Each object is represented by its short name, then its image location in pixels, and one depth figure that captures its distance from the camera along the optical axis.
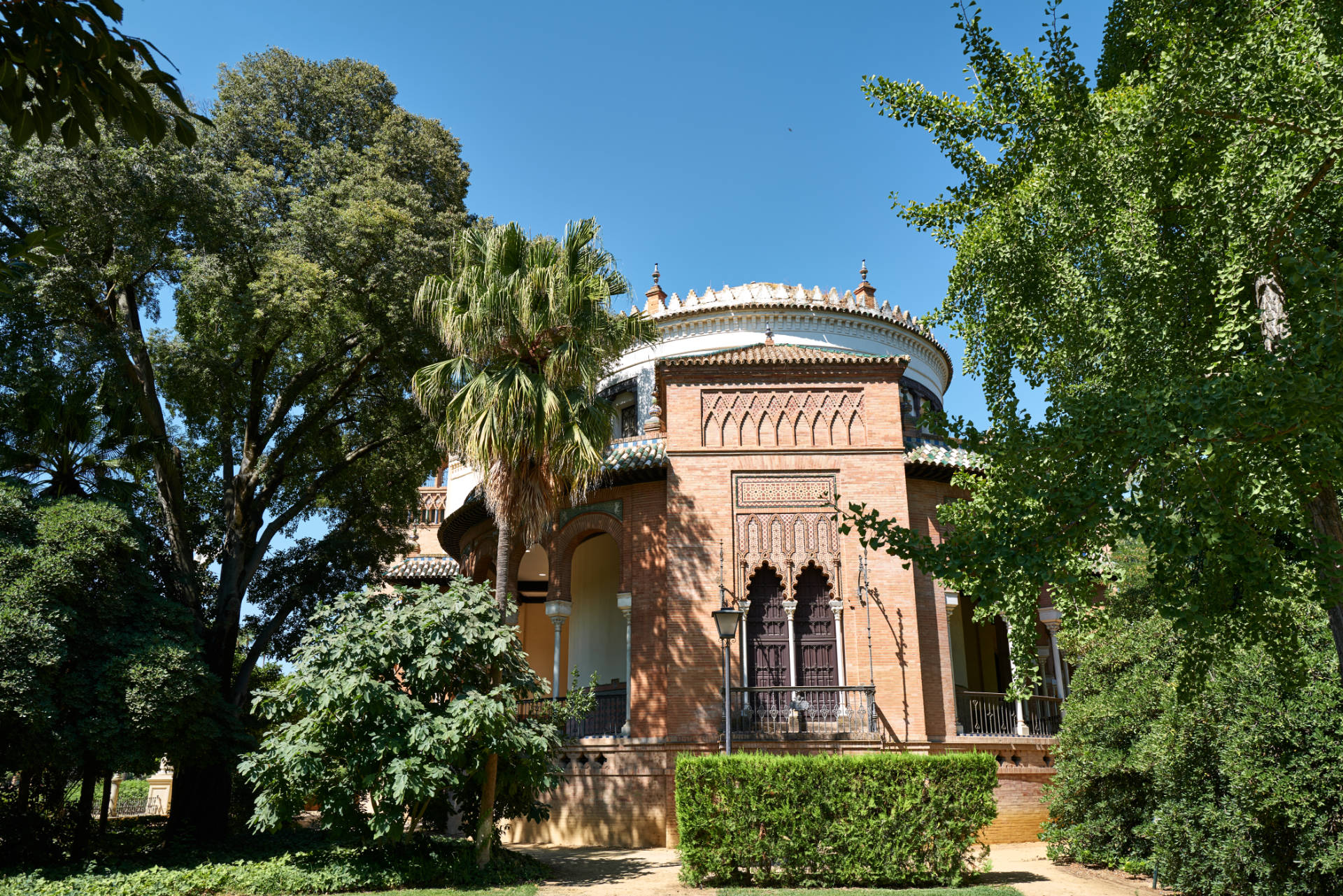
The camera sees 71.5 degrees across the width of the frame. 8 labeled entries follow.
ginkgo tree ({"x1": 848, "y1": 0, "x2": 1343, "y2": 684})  6.82
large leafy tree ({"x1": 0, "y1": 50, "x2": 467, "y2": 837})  16.22
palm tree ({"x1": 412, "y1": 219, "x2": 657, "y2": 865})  14.63
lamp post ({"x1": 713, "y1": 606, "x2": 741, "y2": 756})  12.86
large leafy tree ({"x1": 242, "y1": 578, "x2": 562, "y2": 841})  11.53
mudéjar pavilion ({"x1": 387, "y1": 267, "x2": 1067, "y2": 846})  16.02
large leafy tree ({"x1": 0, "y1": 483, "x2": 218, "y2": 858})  12.09
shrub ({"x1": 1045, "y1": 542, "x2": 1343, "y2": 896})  8.76
